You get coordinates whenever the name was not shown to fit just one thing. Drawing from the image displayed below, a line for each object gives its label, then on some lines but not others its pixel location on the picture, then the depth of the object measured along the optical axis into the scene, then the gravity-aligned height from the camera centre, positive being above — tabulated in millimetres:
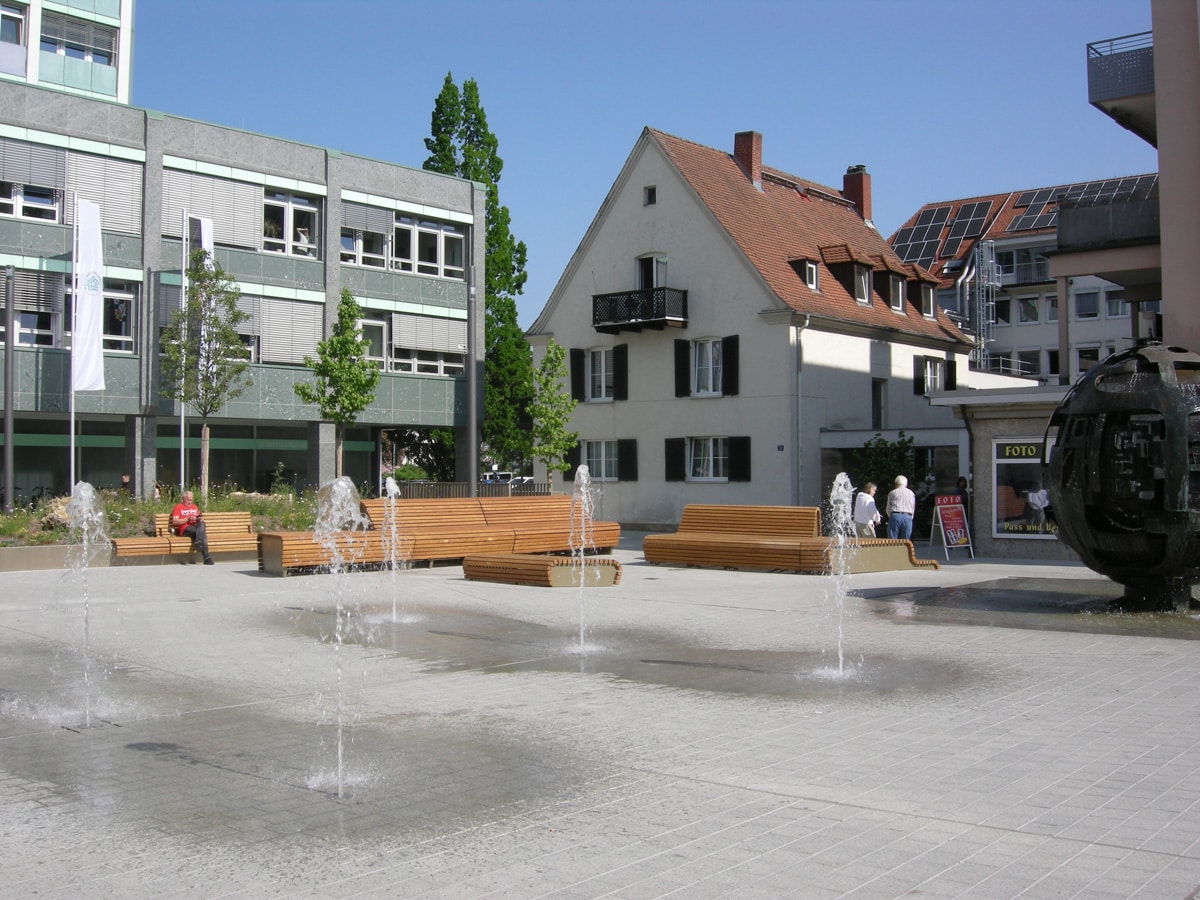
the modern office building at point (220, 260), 29500 +6727
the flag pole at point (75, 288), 28109 +5097
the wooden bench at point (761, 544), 20109 -822
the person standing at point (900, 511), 23703 -297
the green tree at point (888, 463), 32250 +922
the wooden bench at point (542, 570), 17422 -1072
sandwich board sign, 24547 -580
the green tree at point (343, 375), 30672 +3256
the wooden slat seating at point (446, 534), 19422 -609
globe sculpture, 13352 +242
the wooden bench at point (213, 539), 21625 -695
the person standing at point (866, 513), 23734 -331
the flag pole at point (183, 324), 29203 +4380
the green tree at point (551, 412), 36406 +2667
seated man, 21844 -416
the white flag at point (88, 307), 28453 +4685
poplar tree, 51281 +10343
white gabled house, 34750 +4861
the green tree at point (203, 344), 29156 +3890
